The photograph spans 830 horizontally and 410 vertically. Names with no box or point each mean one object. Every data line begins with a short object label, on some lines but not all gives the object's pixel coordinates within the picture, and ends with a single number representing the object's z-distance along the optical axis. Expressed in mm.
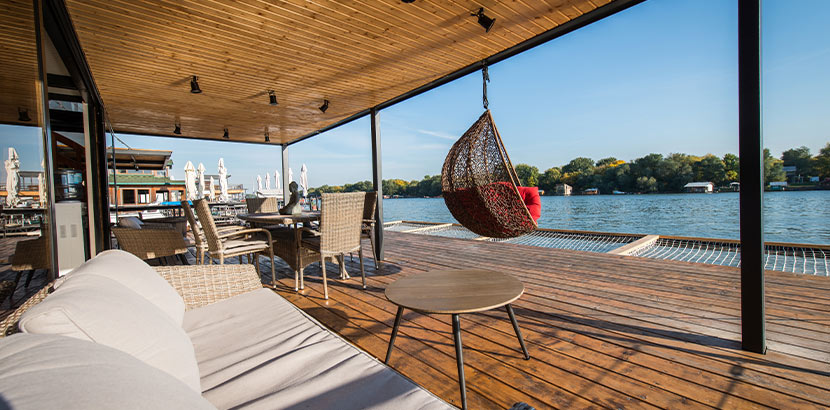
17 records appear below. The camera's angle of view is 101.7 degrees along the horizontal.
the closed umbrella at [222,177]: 9818
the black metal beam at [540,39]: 2467
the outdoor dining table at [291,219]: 3530
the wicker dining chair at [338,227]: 3168
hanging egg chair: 2744
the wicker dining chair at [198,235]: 3451
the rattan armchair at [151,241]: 3666
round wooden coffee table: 1514
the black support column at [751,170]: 1807
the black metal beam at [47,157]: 1830
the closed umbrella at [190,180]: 8252
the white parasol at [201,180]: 8922
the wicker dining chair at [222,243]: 3189
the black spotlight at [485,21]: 2508
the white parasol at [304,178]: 9016
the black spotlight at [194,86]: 3645
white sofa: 470
